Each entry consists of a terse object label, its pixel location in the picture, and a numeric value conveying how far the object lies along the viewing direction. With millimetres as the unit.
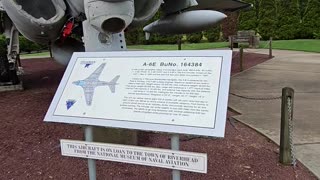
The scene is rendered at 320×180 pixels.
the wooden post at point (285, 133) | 3212
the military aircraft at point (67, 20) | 3482
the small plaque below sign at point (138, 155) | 2182
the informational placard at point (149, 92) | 2197
